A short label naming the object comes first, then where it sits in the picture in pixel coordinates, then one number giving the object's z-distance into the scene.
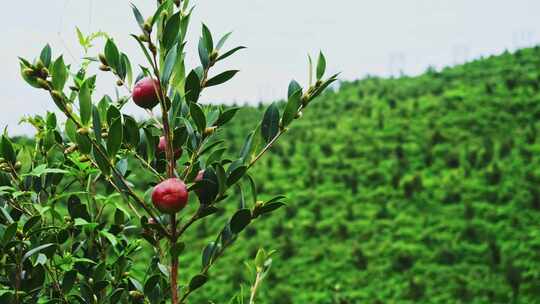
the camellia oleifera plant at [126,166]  1.71
